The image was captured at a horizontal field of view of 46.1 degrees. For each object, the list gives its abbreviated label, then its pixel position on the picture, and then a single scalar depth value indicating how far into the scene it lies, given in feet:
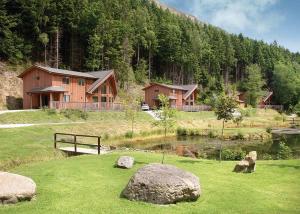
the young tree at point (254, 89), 319.88
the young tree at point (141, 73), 292.40
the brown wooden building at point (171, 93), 254.06
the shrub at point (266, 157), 93.28
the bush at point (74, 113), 150.71
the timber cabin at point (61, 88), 173.71
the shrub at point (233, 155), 86.85
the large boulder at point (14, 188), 39.24
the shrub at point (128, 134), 135.37
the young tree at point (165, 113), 82.64
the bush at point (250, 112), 225.11
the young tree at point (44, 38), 228.63
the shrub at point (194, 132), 159.92
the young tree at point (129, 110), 137.98
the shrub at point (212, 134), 154.68
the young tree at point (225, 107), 72.84
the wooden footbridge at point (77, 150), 81.66
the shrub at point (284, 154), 88.91
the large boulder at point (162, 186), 39.24
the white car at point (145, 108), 217.64
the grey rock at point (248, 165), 56.34
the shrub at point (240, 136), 150.40
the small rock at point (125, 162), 59.47
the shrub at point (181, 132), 160.25
